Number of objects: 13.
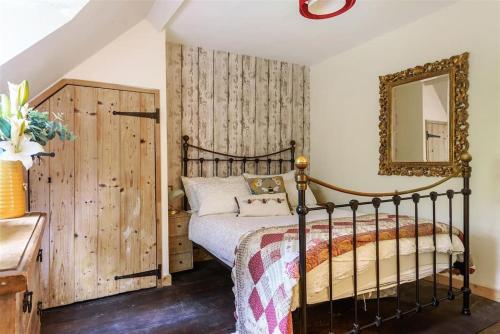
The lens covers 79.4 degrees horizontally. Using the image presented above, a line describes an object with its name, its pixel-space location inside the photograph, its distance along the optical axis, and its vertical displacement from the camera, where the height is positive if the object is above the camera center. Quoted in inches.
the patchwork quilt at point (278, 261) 58.1 -20.3
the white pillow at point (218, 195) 109.4 -11.1
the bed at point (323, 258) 58.0 -21.3
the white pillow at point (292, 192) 124.6 -11.4
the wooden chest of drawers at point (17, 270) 26.4 -9.4
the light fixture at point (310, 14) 71.9 +39.2
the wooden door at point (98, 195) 90.7 -8.9
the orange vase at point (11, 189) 49.3 -3.6
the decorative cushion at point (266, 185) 118.0 -7.9
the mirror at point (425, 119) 98.0 +16.3
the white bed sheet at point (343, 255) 62.5 -22.2
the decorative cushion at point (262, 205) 106.7 -14.5
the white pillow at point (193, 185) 116.6 -7.5
